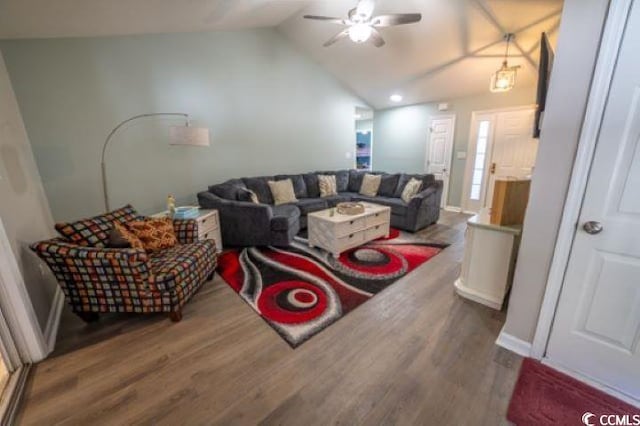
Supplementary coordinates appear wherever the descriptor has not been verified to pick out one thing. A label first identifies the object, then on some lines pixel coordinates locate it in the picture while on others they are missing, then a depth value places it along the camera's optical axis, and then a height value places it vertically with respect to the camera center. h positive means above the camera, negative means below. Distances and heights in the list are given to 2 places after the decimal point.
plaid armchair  1.68 -0.81
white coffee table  2.96 -0.93
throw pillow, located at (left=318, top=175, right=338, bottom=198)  4.79 -0.62
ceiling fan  2.38 +1.26
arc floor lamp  2.75 +0.20
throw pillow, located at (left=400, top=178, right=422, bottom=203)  4.14 -0.65
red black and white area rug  1.99 -1.23
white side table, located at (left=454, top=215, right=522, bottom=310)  1.93 -0.89
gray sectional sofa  3.26 -0.80
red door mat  1.22 -1.29
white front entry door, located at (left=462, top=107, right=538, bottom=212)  4.26 -0.07
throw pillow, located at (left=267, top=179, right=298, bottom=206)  4.20 -0.63
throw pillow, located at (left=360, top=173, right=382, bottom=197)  4.87 -0.65
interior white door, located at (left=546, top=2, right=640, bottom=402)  1.17 -0.58
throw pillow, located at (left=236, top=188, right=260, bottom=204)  3.60 -0.58
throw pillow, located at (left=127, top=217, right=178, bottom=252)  2.22 -0.66
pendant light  2.95 +0.78
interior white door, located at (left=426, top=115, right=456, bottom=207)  5.13 +0.01
